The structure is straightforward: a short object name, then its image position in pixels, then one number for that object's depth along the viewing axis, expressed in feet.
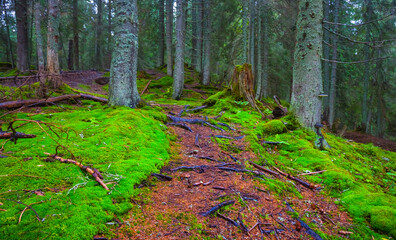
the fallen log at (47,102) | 18.30
